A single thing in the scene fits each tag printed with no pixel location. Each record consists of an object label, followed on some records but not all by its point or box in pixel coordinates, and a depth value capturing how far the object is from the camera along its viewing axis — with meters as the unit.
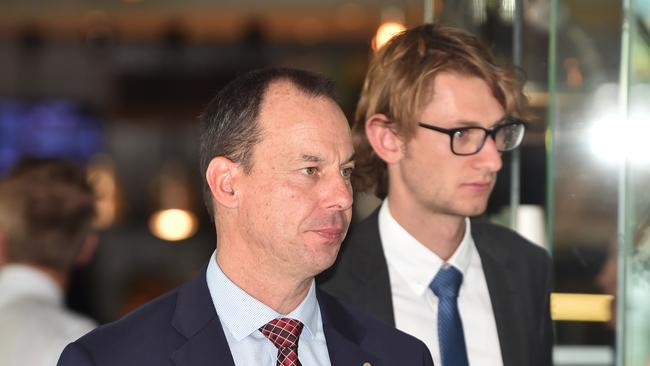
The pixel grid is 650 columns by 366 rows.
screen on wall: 25.03
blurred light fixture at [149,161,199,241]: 23.28
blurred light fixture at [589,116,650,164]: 6.21
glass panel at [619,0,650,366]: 6.16
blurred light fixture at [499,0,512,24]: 6.72
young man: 5.00
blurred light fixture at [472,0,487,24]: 6.85
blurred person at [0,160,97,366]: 7.05
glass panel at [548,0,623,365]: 6.39
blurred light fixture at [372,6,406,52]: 22.67
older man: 3.79
